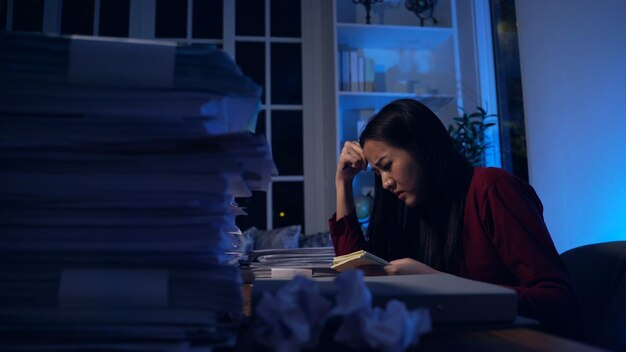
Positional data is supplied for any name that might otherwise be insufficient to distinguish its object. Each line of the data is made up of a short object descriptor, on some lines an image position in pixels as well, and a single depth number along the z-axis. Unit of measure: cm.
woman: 83
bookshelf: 343
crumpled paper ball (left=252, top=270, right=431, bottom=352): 29
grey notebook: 39
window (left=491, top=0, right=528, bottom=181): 302
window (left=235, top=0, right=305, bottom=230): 376
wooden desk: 35
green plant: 300
